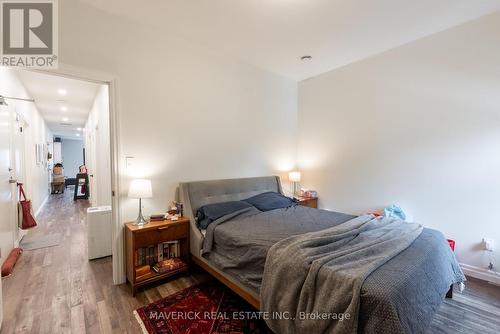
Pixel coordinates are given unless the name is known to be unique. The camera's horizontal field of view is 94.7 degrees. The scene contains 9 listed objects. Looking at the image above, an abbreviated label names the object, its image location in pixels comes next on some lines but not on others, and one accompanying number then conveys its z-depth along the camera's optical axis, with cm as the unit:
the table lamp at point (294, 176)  411
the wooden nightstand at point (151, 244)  225
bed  120
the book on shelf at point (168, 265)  242
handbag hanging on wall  349
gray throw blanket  127
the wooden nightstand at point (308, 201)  383
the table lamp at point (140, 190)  232
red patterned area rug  177
